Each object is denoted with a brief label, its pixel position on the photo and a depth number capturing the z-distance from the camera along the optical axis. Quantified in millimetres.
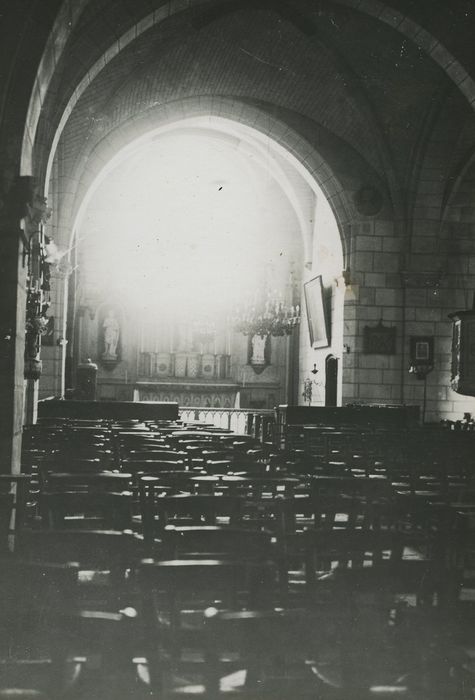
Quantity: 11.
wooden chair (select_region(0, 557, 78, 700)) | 3115
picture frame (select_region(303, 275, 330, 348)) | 22172
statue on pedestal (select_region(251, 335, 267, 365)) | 26469
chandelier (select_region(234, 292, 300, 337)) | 21797
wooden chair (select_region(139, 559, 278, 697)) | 3057
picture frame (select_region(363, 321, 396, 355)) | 20094
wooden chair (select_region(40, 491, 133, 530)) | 4270
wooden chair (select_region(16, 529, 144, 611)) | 3459
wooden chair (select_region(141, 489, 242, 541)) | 4018
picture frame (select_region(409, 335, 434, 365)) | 19823
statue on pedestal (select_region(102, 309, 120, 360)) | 25625
